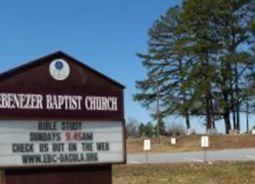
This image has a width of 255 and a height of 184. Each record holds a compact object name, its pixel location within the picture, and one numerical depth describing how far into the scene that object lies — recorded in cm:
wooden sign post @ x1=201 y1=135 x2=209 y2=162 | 3350
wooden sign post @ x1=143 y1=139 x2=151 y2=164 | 3606
